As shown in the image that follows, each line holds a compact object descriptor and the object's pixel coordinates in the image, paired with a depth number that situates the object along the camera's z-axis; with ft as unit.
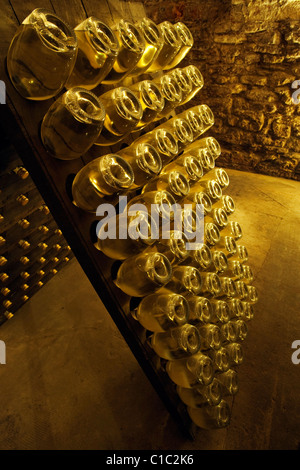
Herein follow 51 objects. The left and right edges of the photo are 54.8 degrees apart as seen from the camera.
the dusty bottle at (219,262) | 4.95
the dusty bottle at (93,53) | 2.63
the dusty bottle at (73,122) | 2.44
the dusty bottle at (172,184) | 3.95
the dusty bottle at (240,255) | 6.34
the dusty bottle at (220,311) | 4.80
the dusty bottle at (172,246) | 3.70
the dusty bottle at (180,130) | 4.36
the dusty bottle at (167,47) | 4.06
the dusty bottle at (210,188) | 5.09
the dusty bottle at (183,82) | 4.48
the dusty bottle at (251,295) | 6.59
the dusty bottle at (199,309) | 4.19
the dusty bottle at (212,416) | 4.66
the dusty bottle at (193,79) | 4.68
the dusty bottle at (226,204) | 5.82
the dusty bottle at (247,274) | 6.51
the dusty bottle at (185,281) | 3.90
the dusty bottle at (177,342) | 3.73
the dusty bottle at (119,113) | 2.98
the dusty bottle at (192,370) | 4.06
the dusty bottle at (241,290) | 6.09
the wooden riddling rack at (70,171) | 2.56
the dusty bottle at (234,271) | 5.86
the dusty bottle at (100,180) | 2.75
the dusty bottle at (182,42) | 4.34
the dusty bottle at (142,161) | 3.30
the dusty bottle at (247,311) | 6.05
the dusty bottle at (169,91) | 4.15
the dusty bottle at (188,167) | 4.49
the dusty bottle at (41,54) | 2.23
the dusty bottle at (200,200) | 4.67
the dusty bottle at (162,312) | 3.53
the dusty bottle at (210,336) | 4.44
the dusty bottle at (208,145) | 5.21
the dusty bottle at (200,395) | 4.38
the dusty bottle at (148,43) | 3.65
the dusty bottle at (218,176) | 5.51
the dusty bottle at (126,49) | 3.11
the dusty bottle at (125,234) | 3.05
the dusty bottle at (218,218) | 5.24
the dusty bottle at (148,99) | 3.58
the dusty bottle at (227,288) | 5.24
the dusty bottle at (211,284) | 4.61
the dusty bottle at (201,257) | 4.40
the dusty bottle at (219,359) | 4.71
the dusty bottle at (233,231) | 6.12
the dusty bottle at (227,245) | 5.66
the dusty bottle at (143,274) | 3.19
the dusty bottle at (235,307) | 5.53
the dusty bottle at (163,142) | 3.85
